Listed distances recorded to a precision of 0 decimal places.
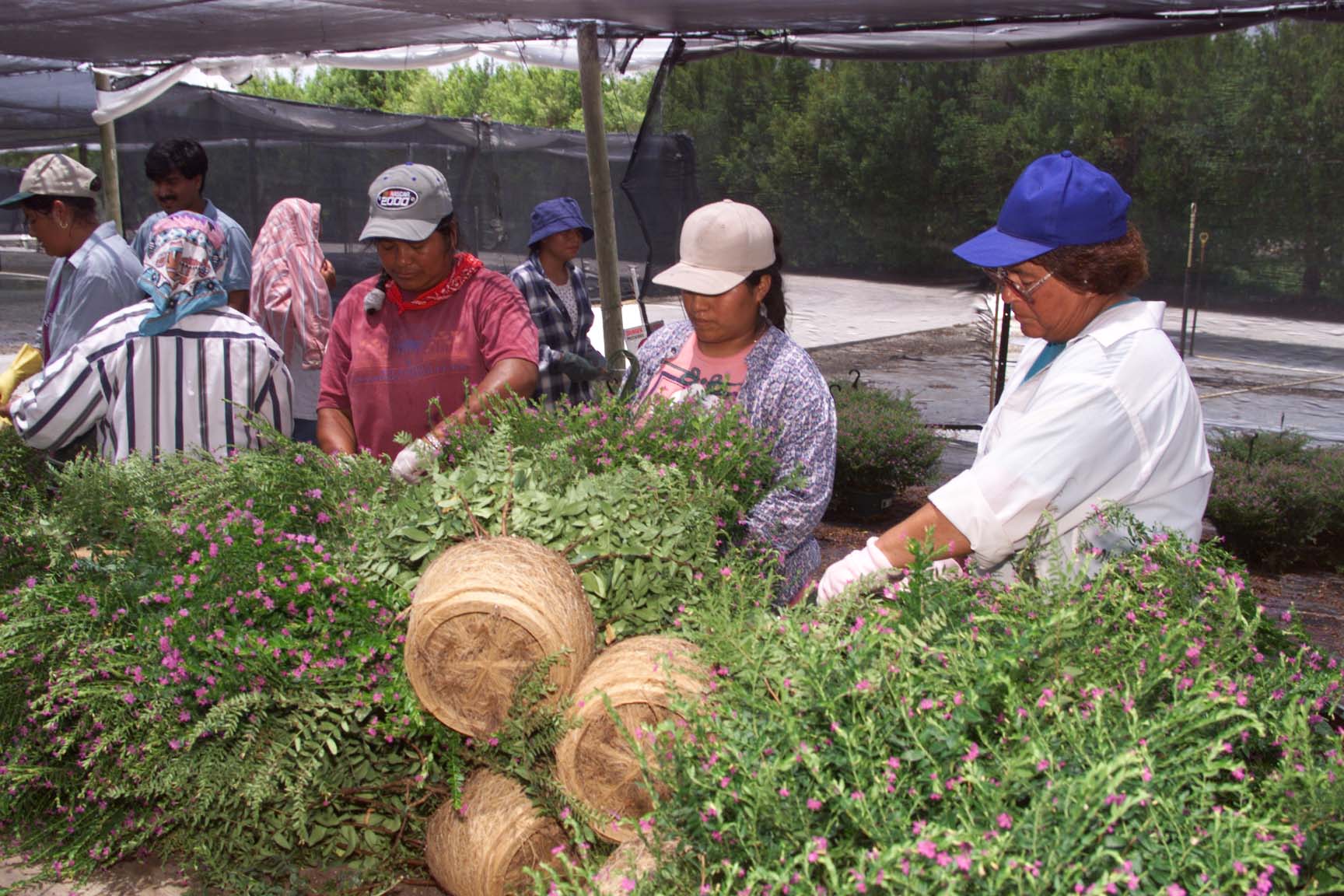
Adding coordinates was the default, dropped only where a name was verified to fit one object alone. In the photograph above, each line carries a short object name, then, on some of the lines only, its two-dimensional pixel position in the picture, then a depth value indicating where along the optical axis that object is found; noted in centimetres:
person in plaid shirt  495
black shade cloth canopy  537
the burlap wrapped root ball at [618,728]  184
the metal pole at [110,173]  866
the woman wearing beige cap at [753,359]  273
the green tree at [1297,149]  563
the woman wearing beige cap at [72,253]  399
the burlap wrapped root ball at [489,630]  190
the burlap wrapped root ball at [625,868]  156
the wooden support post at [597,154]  591
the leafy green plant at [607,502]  212
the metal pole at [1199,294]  649
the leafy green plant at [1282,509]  561
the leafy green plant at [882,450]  636
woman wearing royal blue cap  196
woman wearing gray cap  321
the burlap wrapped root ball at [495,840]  210
